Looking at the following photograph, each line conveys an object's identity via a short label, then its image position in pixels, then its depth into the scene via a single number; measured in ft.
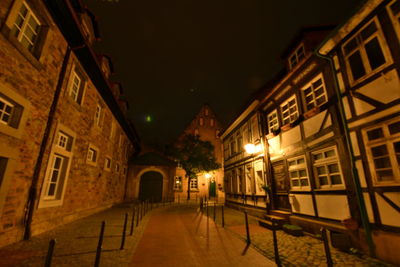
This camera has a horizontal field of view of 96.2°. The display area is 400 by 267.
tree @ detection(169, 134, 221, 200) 73.77
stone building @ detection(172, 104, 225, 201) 81.34
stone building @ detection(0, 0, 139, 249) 15.20
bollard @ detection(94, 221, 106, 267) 11.15
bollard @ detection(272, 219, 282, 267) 13.19
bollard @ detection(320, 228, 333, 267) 10.23
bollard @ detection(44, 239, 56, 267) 7.68
